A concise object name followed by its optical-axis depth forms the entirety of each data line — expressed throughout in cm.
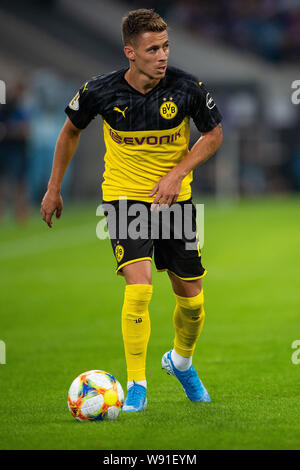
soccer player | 935
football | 879
